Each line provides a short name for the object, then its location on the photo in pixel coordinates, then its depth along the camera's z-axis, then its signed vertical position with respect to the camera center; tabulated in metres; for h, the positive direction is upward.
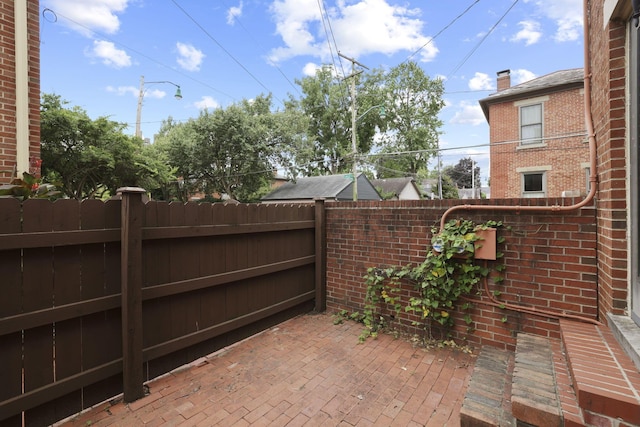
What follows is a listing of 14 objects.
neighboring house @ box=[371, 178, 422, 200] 30.77 +2.97
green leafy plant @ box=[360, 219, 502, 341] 2.81 -0.65
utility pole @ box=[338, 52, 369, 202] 14.65 +6.33
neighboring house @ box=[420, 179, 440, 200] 38.42 +3.97
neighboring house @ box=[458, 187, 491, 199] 39.04 +2.81
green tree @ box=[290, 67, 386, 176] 27.55 +9.83
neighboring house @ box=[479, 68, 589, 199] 11.57 +3.33
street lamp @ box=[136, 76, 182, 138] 16.61 +6.43
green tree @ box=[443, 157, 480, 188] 49.25 +7.13
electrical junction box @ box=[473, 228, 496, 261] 2.72 -0.31
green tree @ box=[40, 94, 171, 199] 8.95 +2.09
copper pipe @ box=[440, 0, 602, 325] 2.25 +0.08
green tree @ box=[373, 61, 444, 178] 26.92 +10.37
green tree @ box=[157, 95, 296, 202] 16.06 +3.76
